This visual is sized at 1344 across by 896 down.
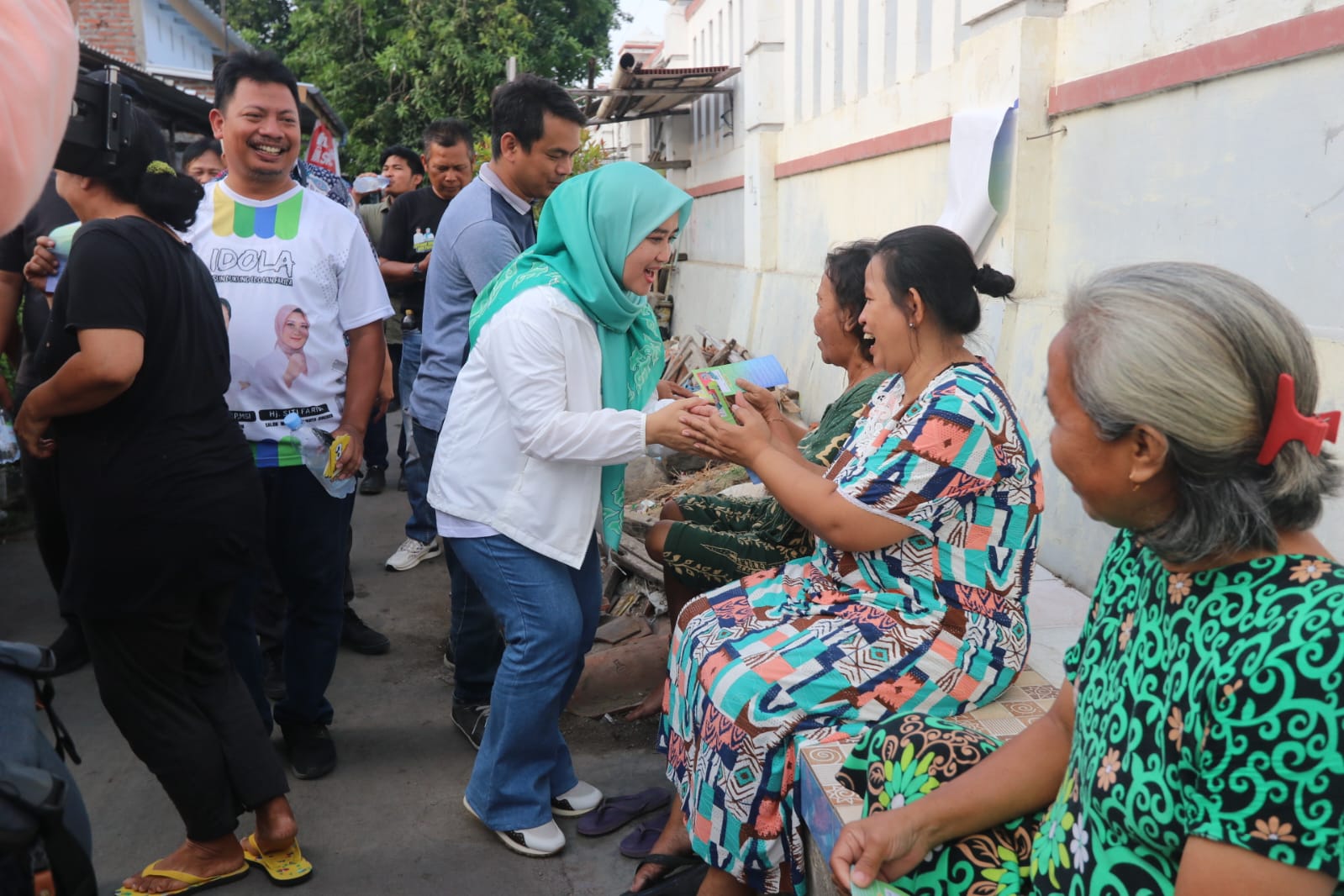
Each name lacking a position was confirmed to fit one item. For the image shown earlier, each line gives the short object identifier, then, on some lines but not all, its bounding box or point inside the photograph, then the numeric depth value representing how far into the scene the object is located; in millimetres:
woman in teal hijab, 2639
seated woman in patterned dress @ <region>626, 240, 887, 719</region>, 3295
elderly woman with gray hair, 1184
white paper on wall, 4492
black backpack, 1380
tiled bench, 2055
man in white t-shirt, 3090
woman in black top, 2393
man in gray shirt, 3568
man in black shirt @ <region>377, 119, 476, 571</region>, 5430
